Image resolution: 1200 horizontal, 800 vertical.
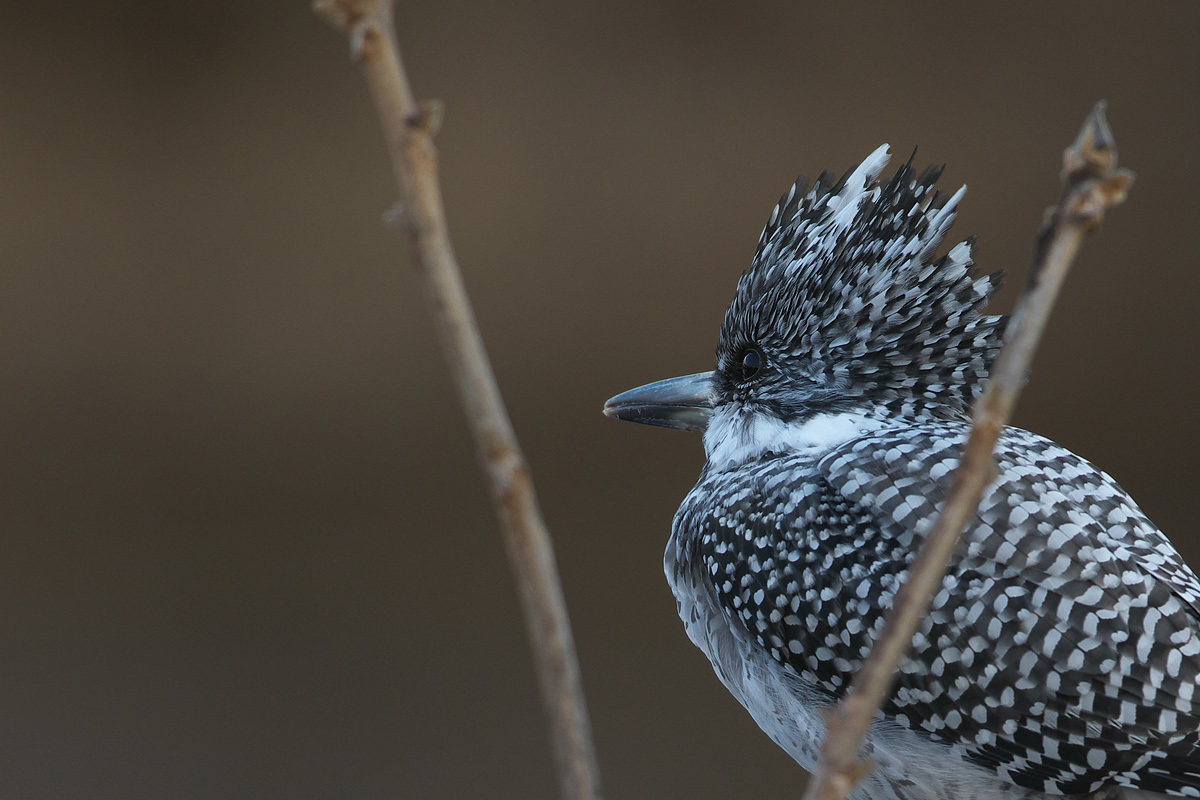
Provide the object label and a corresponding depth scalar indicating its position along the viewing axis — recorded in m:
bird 9.96
